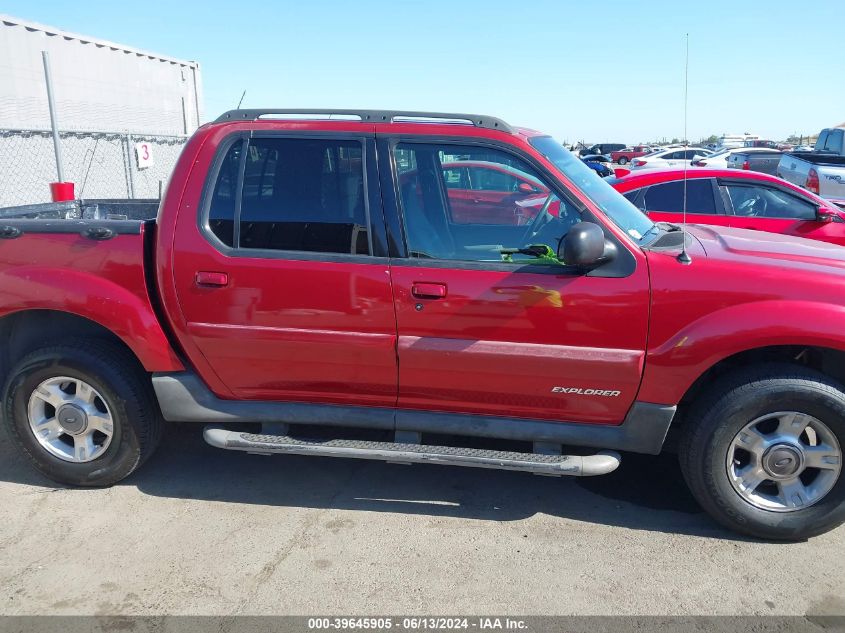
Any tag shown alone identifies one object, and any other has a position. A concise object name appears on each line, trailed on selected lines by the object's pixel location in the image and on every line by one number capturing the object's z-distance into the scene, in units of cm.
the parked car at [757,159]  1944
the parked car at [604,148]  4077
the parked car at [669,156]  1944
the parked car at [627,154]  3525
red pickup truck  324
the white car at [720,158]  1837
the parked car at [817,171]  1163
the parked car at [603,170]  1259
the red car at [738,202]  683
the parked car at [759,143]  3801
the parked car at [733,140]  3730
